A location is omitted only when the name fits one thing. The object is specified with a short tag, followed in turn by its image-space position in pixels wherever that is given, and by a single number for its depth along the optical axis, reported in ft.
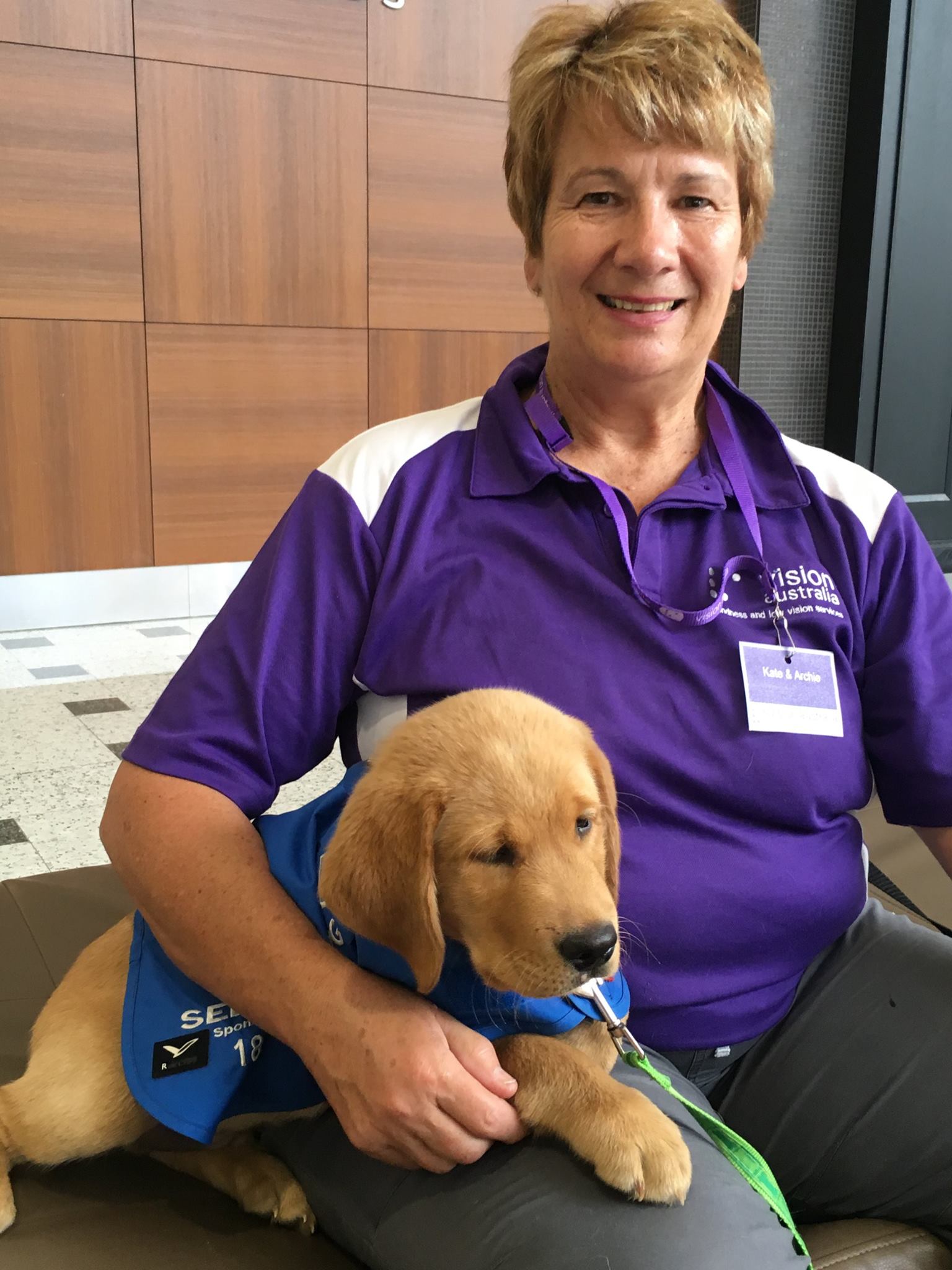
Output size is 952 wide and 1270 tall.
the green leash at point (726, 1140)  3.56
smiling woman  4.00
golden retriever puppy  3.24
